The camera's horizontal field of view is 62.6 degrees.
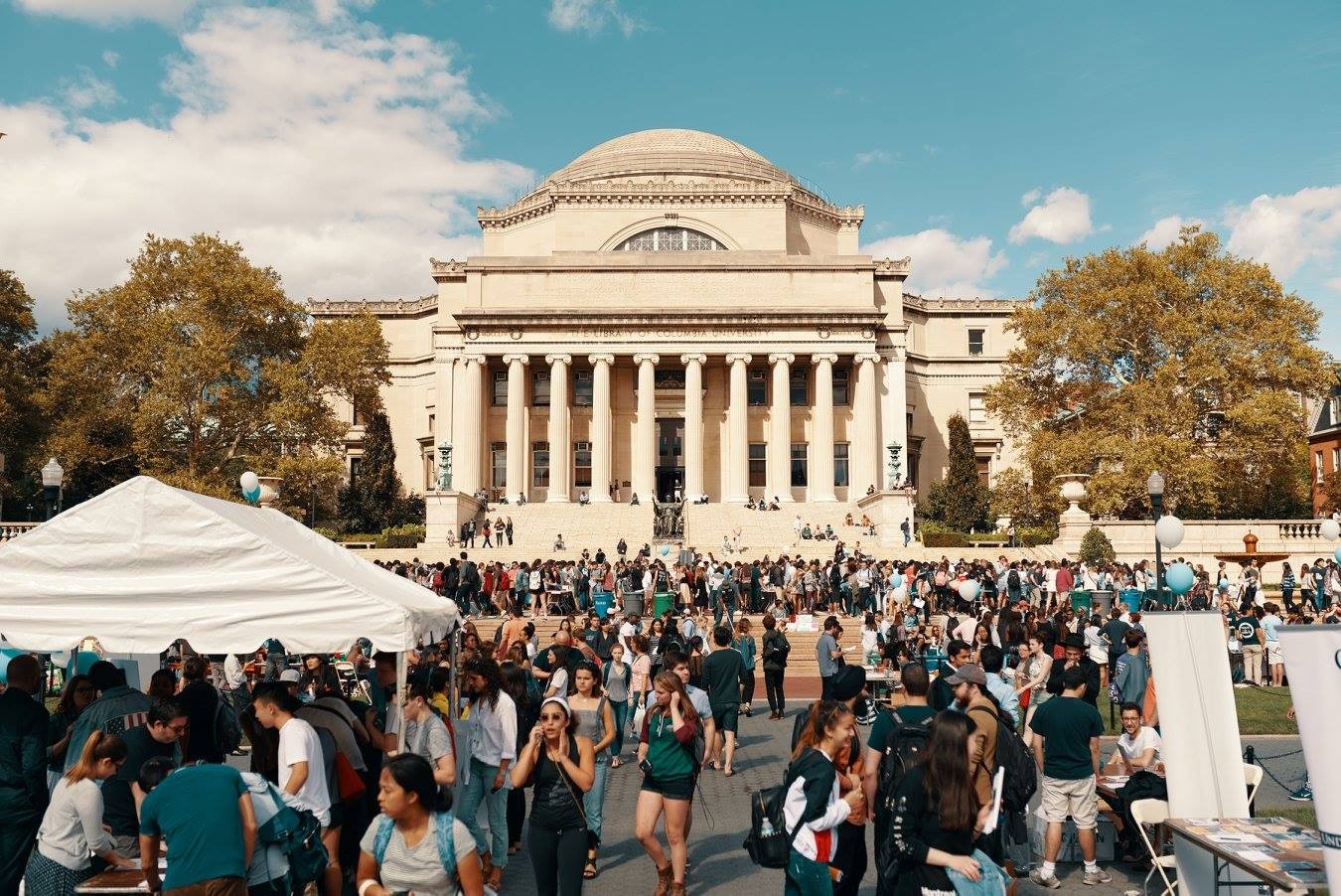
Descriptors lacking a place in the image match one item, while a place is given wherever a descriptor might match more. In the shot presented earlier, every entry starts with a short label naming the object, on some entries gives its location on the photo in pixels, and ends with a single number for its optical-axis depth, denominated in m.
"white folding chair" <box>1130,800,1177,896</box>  9.25
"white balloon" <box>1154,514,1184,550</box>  22.16
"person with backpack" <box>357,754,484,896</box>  5.77
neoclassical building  56.38
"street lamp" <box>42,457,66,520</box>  24.31
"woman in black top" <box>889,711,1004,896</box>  6.00
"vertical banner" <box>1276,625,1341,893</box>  6.13
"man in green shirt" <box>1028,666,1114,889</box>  9.59
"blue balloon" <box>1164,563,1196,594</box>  20.33
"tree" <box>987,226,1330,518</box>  42.97
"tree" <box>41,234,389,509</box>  46.84
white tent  8.30
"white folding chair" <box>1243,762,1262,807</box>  9.61
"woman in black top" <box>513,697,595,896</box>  7.72
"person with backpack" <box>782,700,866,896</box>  6.60
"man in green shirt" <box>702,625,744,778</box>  14.17
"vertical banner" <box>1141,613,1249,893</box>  8.44
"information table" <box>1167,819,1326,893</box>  6.57
